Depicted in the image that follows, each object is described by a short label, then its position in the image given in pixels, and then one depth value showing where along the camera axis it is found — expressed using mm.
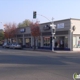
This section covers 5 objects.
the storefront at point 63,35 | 40656
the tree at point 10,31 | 65056
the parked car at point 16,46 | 51747
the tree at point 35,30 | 48281
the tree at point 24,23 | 106400
